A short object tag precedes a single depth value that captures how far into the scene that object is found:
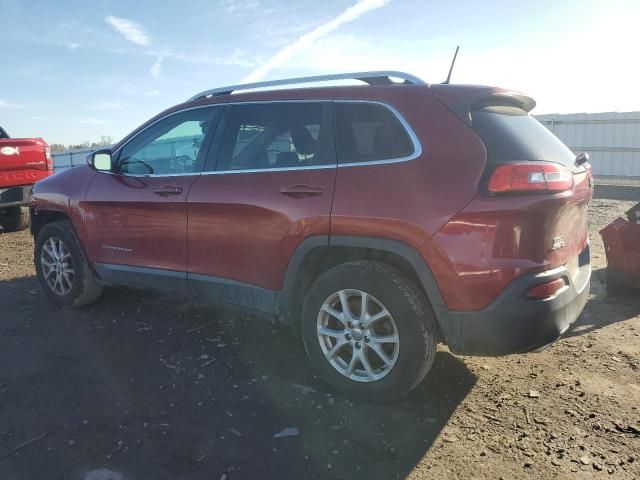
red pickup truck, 8.21
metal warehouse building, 14.91
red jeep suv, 2.51
